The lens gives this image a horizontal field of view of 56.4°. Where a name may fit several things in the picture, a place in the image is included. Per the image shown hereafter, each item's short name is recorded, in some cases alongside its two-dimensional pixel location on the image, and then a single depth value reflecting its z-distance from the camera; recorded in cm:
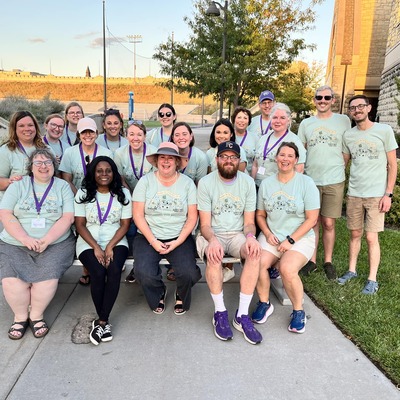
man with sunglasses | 425
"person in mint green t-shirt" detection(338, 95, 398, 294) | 399
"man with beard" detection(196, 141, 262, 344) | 341
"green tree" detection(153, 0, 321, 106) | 1583
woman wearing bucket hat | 356
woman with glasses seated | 331
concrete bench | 366
